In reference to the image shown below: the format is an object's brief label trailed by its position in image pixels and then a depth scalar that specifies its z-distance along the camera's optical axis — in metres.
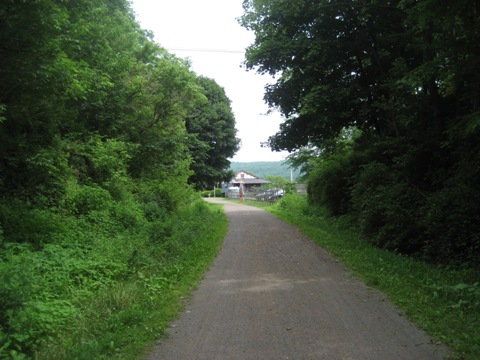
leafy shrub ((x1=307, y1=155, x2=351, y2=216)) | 17.69
